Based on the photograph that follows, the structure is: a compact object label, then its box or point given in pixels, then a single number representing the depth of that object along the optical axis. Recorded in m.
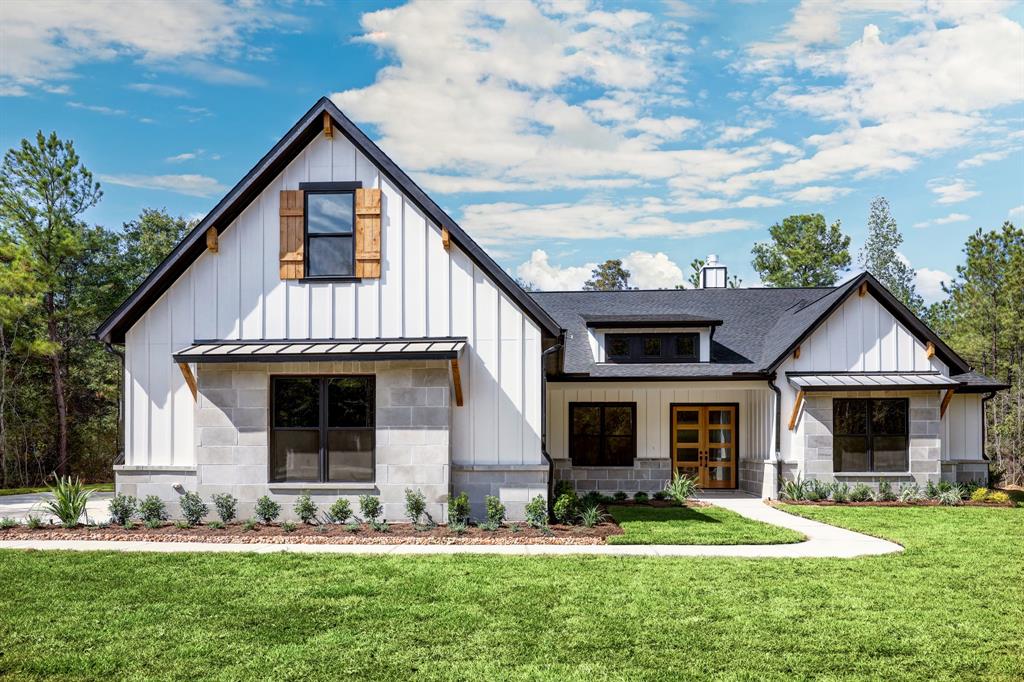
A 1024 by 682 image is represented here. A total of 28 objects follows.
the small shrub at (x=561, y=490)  13.18
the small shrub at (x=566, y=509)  12.34
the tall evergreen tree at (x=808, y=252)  43.22
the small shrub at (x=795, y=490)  16.81
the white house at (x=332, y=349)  12.49
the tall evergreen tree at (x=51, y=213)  26.69
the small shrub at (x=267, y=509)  12.42
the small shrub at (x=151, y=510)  12.53
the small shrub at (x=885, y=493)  16.95
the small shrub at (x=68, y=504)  12.24
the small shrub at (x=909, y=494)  16.78
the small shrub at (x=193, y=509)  12.43
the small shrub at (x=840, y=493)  16.74
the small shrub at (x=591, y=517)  12.20
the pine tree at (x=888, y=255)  49.53
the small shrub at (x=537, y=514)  12.17
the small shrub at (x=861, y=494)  16.80
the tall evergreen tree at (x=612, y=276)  60.83
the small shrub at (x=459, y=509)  12.11
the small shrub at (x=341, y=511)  12.28
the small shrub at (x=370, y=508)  12.20
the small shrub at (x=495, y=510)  12.08
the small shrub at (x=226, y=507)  12.52
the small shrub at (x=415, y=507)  12.18
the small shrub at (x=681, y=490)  16.55
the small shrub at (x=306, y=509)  12.36
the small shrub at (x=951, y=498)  16.47
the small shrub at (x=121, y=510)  12.46
